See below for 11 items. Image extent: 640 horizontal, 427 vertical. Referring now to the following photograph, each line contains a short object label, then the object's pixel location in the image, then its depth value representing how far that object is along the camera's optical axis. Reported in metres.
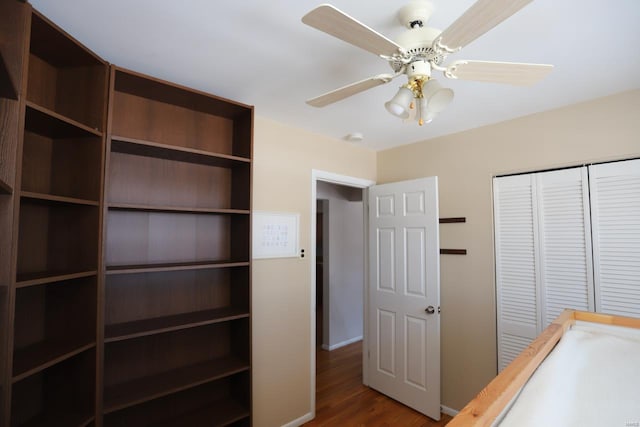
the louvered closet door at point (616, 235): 1.86
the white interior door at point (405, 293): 2.55
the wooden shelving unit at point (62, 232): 1.30
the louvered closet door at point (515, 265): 2.24
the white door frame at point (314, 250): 2.58
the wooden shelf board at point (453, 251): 2.57
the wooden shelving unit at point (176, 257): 1.65
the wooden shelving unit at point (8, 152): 0.96
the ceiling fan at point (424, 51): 0.88
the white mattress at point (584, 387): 0.84
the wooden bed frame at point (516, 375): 0.73
